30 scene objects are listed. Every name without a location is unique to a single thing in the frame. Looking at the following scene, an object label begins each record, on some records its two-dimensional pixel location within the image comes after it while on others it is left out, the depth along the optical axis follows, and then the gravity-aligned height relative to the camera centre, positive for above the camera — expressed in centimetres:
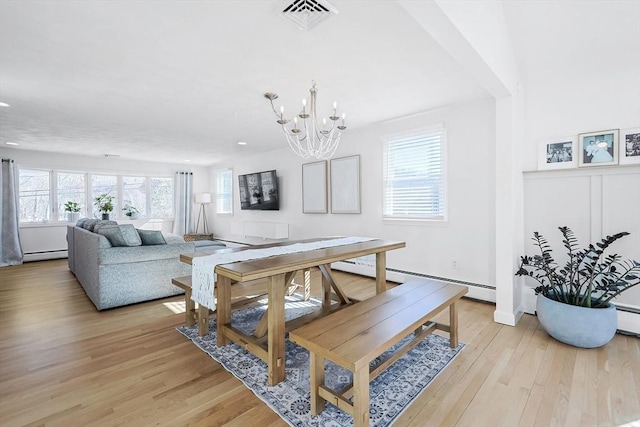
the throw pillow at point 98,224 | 364 -16
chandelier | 414 +118
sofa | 318 -61
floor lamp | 778 +21
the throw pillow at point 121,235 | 335 -26
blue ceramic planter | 220 -88
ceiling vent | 171 +119
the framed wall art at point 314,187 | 498 +39
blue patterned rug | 159 -109
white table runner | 198 -37
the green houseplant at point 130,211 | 708 +1
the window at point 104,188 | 675 +55
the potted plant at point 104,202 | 638 +22
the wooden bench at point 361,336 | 138 -65
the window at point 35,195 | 604 +36
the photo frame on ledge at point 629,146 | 243 +50
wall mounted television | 591 +41
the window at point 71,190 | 640 +48
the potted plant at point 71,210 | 636 +4
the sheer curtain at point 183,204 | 778 +19
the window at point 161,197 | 757 +36
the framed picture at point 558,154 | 273 +51
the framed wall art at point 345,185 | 450 +39
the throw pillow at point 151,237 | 358 -32
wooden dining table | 184 -58
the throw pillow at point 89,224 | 407 -17
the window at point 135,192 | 717 +47
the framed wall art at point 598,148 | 252 +52
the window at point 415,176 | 368 +43
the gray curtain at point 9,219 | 559 -12
